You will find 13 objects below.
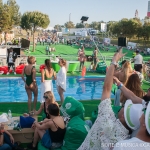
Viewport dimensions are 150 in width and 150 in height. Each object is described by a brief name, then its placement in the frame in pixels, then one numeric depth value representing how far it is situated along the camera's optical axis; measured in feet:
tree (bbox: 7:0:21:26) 114.42
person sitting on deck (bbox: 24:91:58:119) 13.96
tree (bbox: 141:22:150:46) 130.62
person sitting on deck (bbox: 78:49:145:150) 6.46
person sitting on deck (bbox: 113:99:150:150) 4.84
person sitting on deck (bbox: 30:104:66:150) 11.09
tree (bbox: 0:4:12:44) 83.05
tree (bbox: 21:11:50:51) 101.60
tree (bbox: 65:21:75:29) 403.42
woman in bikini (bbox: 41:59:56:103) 19.21
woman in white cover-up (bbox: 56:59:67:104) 20.86
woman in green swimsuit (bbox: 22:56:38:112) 18.67
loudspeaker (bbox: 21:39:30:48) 81.32
